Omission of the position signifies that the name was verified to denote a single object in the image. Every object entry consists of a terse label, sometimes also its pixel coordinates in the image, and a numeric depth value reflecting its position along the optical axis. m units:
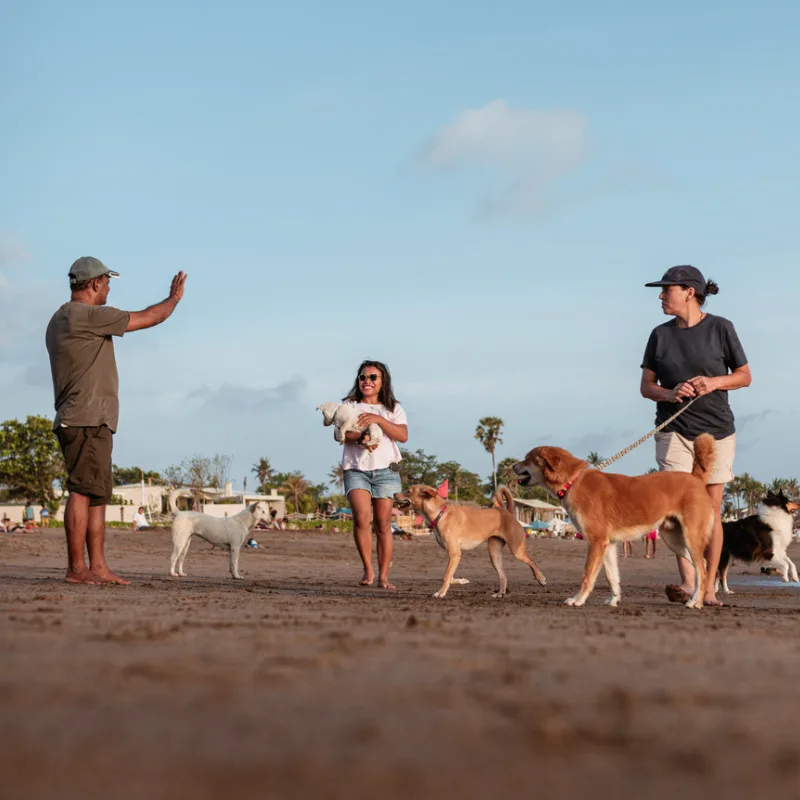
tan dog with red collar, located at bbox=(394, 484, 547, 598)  8.61
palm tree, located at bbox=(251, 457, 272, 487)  128.25
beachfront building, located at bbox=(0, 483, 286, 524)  65.00
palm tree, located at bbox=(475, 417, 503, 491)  91.62
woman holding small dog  8.94
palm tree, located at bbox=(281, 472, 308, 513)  98.44
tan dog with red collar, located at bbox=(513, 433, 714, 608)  6.44
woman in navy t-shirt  7.11
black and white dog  10.85
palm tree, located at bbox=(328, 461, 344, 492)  120.40
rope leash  7.07
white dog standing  11.34
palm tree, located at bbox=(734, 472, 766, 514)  122.81
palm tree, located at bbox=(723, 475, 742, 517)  122.75
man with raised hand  7.36
